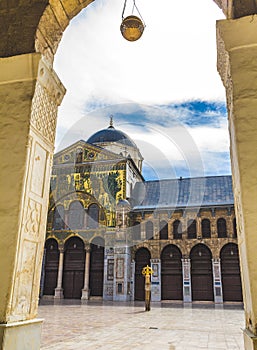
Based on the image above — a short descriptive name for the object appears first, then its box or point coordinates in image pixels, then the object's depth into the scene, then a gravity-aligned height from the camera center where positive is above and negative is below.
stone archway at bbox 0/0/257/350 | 2.96 +1.45
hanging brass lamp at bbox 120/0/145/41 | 4.72 +3.50
